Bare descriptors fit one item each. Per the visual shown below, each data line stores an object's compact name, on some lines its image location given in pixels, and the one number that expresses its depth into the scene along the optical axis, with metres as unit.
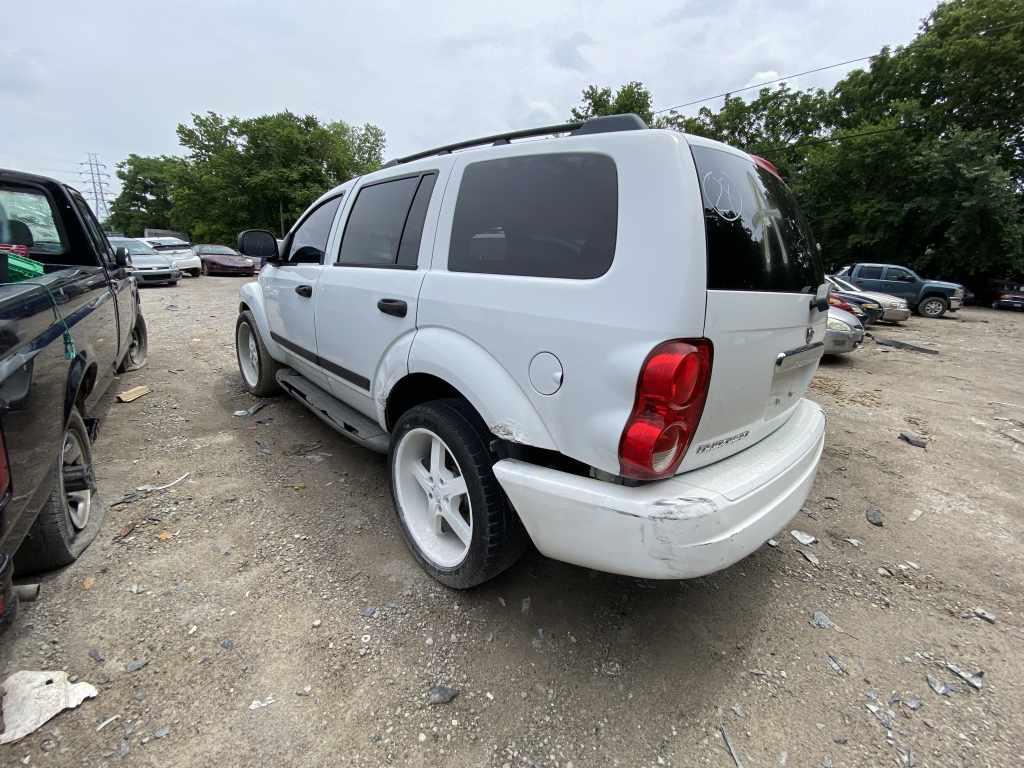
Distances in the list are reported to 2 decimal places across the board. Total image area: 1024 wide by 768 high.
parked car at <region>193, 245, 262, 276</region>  18.84
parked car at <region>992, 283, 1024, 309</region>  18.98
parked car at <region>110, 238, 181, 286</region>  13.29
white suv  1.46
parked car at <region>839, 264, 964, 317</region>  15.29
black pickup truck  1.54
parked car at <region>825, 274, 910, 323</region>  11.66
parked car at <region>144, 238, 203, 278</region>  17.09
